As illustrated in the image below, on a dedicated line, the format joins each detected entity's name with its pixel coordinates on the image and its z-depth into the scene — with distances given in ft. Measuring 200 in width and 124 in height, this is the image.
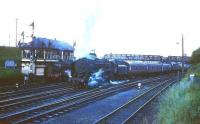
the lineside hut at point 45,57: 129.18
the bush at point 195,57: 191.52
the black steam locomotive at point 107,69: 104.80
